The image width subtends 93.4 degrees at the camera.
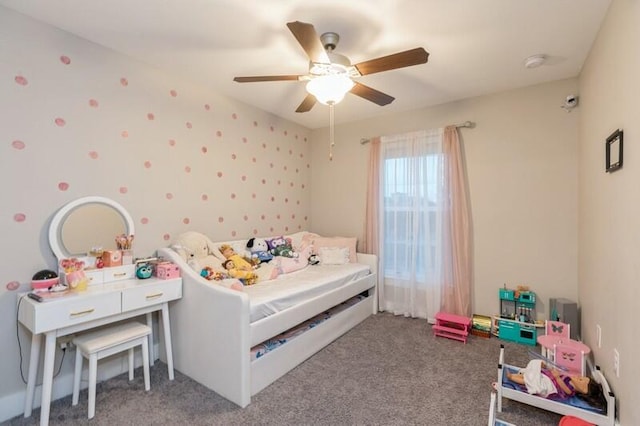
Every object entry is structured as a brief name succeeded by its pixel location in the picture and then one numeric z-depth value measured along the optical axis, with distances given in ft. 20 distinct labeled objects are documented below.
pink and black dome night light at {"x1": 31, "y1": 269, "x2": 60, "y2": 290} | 5.95
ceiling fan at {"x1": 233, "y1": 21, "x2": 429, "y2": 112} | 5.36
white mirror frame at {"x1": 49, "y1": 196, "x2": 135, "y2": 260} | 6.43
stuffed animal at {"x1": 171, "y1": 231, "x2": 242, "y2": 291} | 8.10
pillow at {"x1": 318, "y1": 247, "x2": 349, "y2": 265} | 11.71
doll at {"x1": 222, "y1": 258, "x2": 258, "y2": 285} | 8.63
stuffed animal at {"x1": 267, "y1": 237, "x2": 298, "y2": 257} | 11.20
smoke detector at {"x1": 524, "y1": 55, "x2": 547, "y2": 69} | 7.62
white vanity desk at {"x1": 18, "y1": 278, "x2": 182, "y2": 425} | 5.36
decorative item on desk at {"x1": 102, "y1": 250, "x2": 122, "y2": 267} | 6.89
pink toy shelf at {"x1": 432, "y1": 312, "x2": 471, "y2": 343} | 9.39
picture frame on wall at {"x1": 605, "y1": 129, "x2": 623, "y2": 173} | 5.20
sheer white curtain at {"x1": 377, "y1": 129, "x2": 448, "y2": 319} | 10.86
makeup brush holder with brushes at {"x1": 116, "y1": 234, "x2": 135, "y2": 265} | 7.14
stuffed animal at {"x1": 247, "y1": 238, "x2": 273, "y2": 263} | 10.61
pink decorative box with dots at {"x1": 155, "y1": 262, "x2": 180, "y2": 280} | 7.23
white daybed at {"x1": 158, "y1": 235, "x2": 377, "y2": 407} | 6.24
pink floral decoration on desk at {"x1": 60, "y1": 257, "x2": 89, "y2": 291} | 6.00
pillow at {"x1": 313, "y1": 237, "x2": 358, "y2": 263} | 12.08
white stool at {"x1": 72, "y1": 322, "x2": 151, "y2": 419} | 5.91
